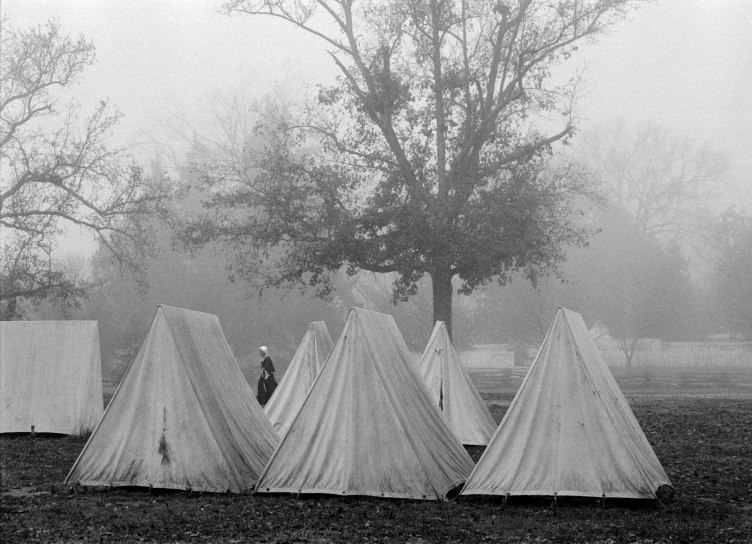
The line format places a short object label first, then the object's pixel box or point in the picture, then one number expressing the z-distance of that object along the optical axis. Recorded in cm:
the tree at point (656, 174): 7994
